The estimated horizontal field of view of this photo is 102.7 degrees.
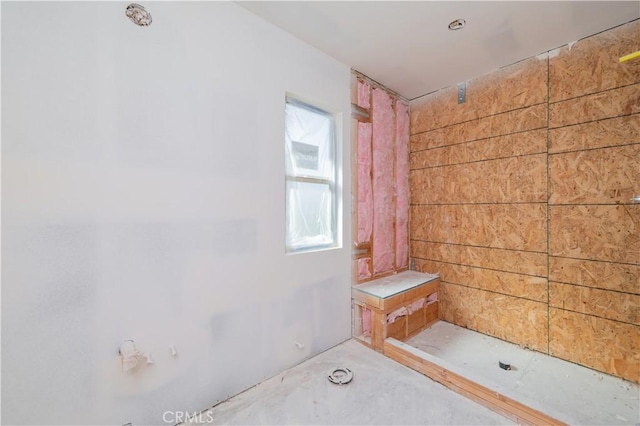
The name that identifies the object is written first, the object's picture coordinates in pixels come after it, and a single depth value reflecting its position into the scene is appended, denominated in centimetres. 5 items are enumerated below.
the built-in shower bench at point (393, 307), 241
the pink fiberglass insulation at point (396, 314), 246
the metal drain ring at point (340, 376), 189
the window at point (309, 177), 220
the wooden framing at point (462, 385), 157
